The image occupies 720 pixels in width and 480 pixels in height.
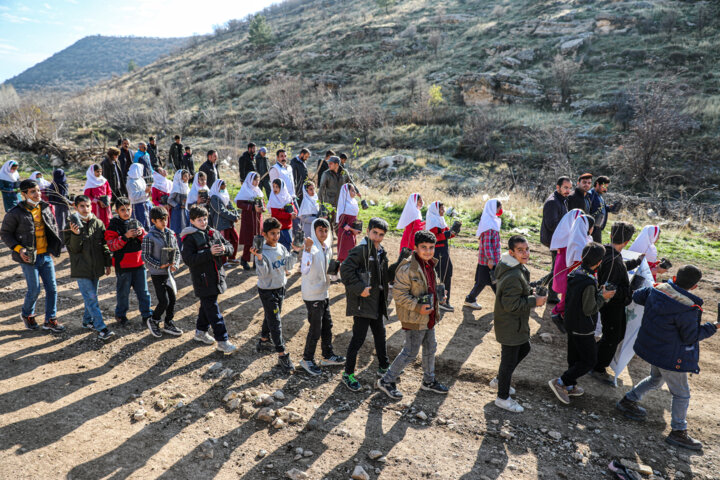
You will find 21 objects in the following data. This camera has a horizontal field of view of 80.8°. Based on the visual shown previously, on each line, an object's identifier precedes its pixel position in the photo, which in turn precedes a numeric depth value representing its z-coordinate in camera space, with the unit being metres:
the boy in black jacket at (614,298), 5.00
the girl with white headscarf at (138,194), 8.84
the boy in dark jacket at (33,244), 5.39
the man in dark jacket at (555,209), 7.00
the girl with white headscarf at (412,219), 6.56
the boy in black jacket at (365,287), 4.45
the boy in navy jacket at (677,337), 4.07
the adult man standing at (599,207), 7.56
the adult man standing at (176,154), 12.48
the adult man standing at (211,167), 10.02
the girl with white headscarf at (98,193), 8.59
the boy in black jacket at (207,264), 5.03
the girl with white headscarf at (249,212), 7.96
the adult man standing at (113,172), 9.89
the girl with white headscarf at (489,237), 6.59
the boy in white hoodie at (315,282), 4.80
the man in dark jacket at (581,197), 7.45
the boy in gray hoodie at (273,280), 4.93
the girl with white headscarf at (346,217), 7.40
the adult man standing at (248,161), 11.06
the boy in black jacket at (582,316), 4.42
